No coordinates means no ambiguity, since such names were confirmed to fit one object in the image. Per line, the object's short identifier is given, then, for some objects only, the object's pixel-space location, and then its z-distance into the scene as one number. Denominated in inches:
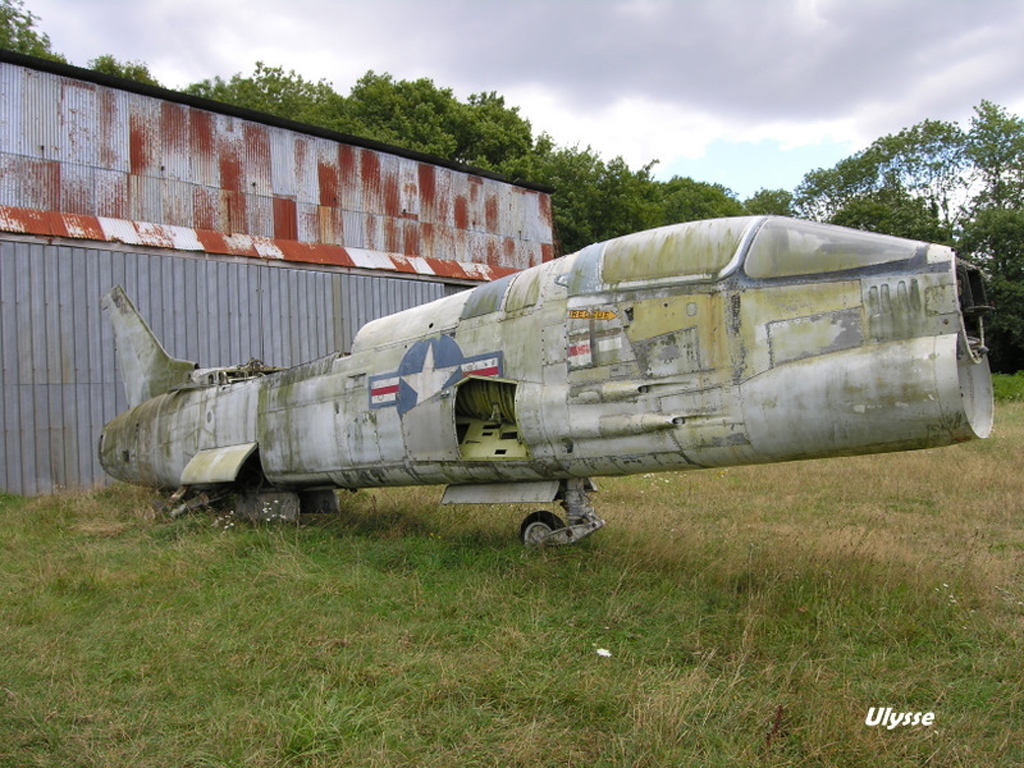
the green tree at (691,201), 2244.2
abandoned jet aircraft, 197.6
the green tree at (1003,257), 1401.3
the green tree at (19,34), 1411.2
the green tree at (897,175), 1871.3
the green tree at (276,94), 1638.8
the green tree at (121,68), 1391.5
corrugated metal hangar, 561.9
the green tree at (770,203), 2184.3
